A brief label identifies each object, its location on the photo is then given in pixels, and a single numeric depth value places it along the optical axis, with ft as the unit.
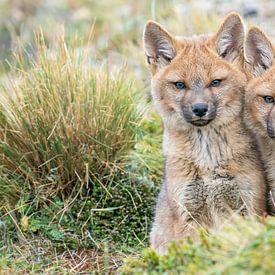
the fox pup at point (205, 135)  37.14
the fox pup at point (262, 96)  37.17
